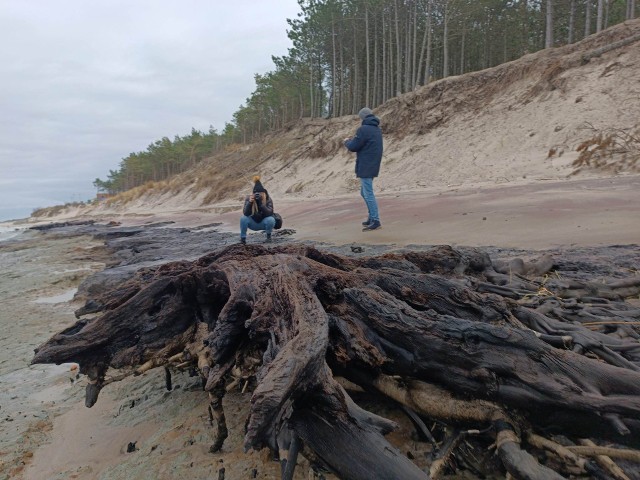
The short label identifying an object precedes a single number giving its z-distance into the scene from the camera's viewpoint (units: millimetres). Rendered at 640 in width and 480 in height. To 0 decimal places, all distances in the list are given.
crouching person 7109
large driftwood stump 1188
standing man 6691
